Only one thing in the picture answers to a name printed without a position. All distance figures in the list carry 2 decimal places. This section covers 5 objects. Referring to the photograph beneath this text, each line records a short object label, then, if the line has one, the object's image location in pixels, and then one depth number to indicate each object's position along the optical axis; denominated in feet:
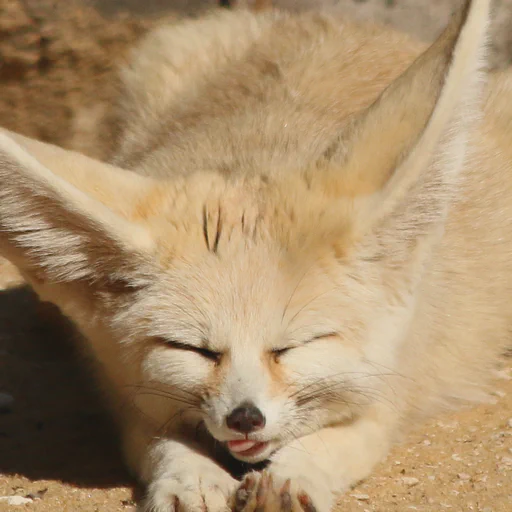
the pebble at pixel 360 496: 21.20
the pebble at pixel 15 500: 21.45
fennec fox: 18.81
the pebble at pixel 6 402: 27.40
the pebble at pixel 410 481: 21.78
